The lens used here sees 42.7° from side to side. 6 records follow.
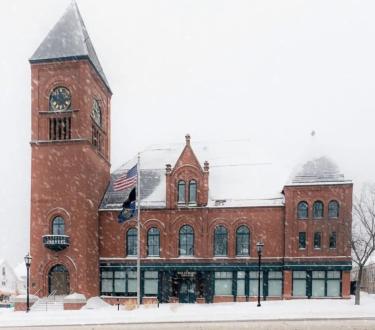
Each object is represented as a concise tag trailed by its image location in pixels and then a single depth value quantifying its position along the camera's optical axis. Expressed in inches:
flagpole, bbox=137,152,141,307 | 1258.0
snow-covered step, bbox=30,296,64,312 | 1372.0
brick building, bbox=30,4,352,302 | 1492.4
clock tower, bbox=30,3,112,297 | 1485.0
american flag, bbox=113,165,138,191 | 1293.1
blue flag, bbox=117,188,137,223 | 1318.9
